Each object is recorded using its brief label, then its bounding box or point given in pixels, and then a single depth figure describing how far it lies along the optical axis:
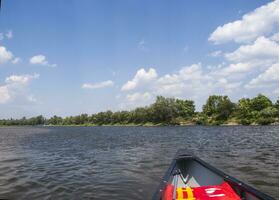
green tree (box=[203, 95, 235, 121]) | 133.88
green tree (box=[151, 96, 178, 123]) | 149.38
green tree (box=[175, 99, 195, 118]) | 156.50
